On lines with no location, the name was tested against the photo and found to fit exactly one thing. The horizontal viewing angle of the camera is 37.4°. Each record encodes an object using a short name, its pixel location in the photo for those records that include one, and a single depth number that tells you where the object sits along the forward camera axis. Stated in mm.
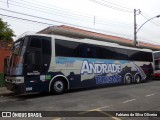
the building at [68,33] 22453
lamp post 27662
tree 35250
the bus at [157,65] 25969
